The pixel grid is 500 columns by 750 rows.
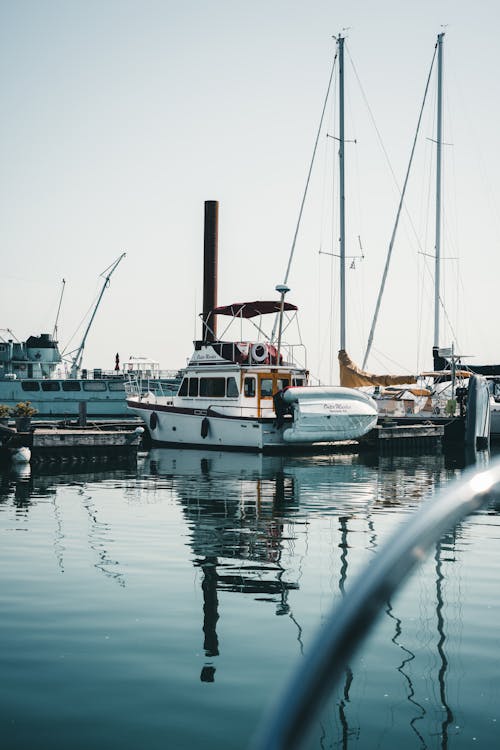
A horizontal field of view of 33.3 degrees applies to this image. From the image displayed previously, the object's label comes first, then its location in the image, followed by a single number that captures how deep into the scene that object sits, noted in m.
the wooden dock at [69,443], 28.78
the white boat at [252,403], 33.62
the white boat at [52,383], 68.44
